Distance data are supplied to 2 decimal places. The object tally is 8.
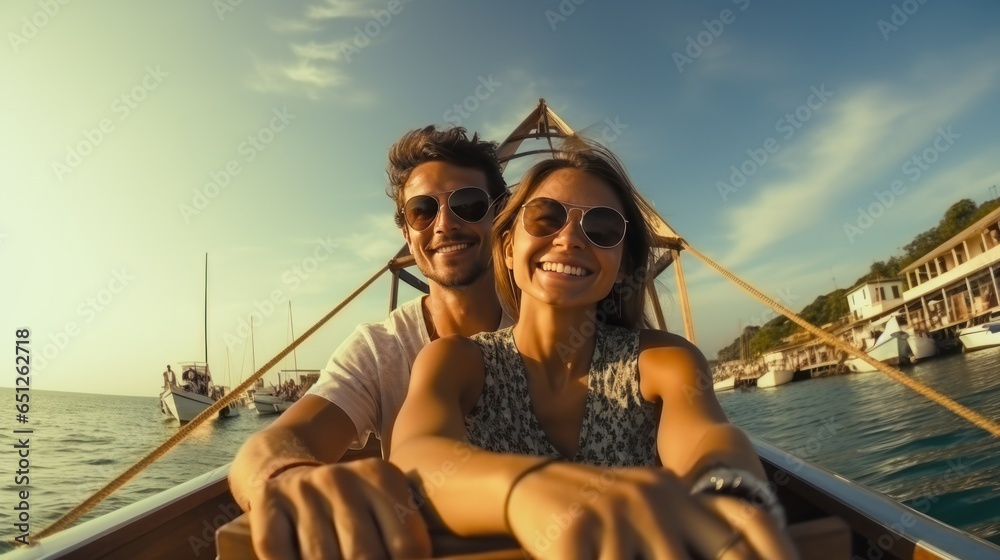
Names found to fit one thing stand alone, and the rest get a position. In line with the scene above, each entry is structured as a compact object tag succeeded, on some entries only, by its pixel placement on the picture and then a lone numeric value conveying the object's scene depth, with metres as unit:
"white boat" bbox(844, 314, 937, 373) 36.75
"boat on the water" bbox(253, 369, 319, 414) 41.84
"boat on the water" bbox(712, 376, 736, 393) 53.16
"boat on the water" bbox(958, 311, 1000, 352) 31.58
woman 0.89
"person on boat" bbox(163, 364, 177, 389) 36.26
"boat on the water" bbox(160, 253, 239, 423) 36.16
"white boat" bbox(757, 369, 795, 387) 47.62
